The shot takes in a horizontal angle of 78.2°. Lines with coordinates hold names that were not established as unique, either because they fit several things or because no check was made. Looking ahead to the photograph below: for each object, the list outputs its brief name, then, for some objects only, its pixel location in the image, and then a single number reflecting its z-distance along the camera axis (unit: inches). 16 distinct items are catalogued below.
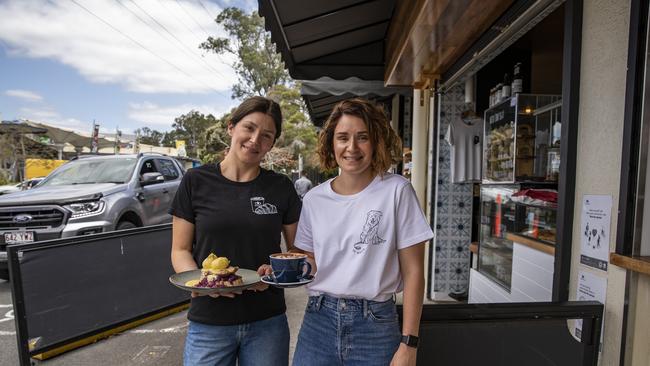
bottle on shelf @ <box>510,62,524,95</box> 156.6
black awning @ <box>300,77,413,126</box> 212.8
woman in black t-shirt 65.0
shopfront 65.3
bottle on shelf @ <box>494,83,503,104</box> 168.6
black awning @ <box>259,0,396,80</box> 163.3
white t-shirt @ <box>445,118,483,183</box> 185.8
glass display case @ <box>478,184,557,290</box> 124.8
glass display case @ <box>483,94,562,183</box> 149.6
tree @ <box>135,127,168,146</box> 2694.4
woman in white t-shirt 55.2
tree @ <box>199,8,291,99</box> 1248.2
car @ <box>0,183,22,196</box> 582.8
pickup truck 209.9
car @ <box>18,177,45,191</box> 542.6
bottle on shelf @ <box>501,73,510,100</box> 162.7
